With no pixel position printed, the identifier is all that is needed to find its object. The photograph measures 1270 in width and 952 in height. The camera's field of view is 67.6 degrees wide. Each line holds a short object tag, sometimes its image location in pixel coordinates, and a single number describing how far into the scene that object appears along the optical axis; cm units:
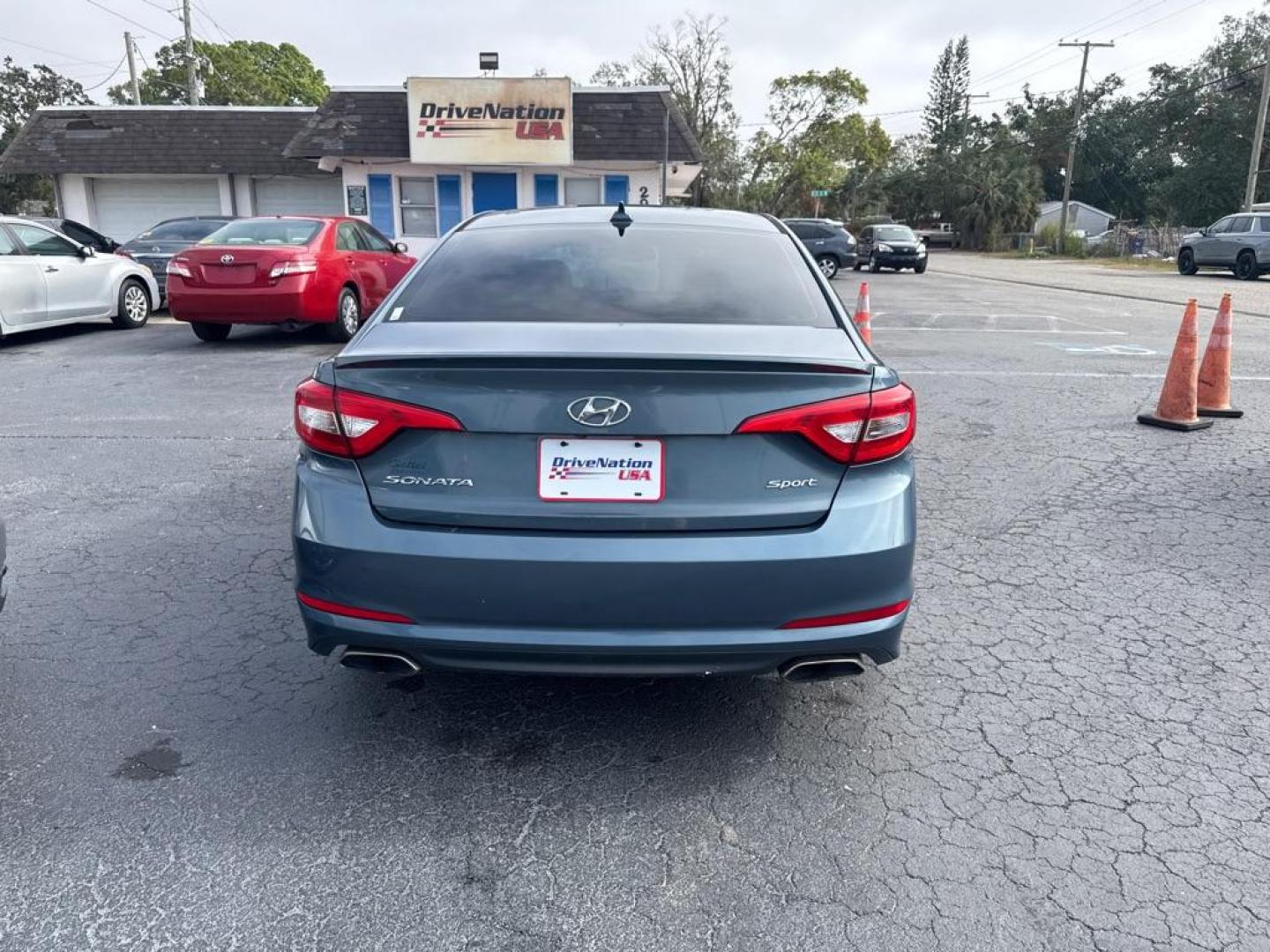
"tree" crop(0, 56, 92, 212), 4838
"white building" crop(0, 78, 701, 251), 2030
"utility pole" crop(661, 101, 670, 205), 2034
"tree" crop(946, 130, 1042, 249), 5922
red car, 1018
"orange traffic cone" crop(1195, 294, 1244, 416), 717
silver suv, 2430
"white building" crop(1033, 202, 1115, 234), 6981
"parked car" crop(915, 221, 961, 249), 6322
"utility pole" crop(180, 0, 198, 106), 3116
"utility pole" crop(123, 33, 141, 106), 3538
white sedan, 1050
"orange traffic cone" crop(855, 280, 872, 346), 953
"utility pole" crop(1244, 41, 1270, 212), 3325
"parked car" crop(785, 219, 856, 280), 2566
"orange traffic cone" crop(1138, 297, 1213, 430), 670
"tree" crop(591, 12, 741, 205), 5094
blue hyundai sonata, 241
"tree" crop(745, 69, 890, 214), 5138
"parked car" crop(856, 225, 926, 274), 3039
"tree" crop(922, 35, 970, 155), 8700
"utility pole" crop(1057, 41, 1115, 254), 4912
